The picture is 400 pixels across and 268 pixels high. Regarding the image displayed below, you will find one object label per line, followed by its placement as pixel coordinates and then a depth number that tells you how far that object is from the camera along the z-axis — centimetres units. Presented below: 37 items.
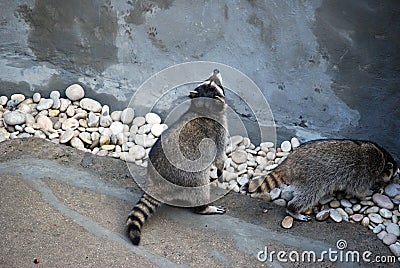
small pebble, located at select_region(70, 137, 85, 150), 485
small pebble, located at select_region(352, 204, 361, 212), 425
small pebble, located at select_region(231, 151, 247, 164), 477
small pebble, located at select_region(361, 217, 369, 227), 408
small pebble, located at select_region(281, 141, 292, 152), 484
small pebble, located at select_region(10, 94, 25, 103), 539
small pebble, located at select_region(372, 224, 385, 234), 400
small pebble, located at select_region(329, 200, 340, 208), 429
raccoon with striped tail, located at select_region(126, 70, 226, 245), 391
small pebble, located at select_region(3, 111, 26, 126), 501
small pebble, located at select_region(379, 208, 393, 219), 414
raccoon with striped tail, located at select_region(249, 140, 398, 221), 413
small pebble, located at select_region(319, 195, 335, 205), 430
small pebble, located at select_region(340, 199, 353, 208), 428
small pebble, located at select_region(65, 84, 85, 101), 534
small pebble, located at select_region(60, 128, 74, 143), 486
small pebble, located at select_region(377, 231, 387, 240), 394
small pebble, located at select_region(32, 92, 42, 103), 537
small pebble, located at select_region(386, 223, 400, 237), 397
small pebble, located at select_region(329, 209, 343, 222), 410
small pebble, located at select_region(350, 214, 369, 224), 414
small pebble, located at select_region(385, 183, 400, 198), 438
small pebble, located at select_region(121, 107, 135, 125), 516
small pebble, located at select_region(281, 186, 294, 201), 435
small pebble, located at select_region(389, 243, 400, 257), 378
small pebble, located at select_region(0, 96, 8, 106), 533
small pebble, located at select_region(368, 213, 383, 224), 410
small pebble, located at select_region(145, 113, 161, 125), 514
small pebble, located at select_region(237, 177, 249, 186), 455
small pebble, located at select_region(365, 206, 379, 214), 421
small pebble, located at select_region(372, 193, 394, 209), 425
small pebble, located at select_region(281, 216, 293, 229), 401
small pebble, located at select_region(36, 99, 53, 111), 523
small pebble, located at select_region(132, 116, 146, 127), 514
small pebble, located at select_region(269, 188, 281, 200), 436
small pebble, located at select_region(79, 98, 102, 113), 525
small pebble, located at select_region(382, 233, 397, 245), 387
